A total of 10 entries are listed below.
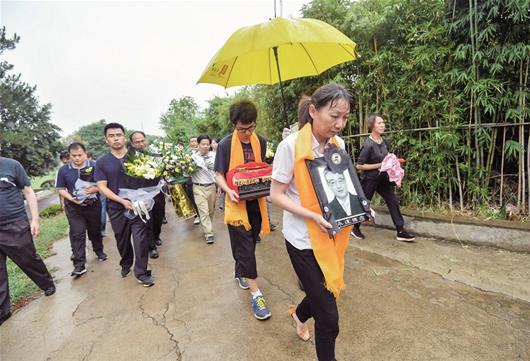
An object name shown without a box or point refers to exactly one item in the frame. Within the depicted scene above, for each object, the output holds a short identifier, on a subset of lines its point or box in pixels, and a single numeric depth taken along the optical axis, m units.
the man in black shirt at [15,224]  2.96
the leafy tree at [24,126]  15.02
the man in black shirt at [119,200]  3.25
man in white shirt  4.73
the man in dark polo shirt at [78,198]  3.94
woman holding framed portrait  1.54
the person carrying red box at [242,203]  2.48
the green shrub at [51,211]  9.41
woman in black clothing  3.71
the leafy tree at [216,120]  11.06
